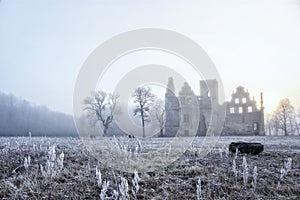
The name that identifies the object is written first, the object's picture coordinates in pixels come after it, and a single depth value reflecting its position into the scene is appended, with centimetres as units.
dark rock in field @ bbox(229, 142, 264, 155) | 858
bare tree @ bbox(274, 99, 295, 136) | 5428
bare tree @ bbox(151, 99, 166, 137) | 3892
